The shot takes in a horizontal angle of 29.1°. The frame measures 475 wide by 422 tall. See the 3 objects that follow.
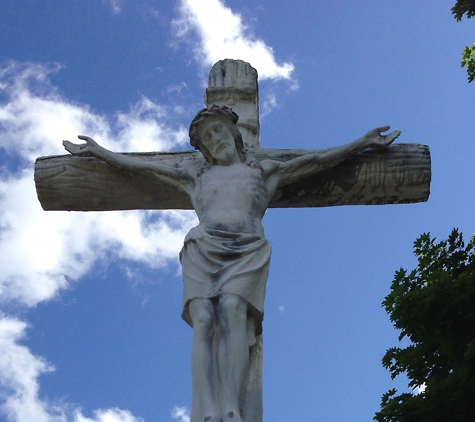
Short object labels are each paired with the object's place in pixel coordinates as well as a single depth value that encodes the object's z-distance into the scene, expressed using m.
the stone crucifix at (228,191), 5.01
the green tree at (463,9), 9.49
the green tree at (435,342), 7.24
